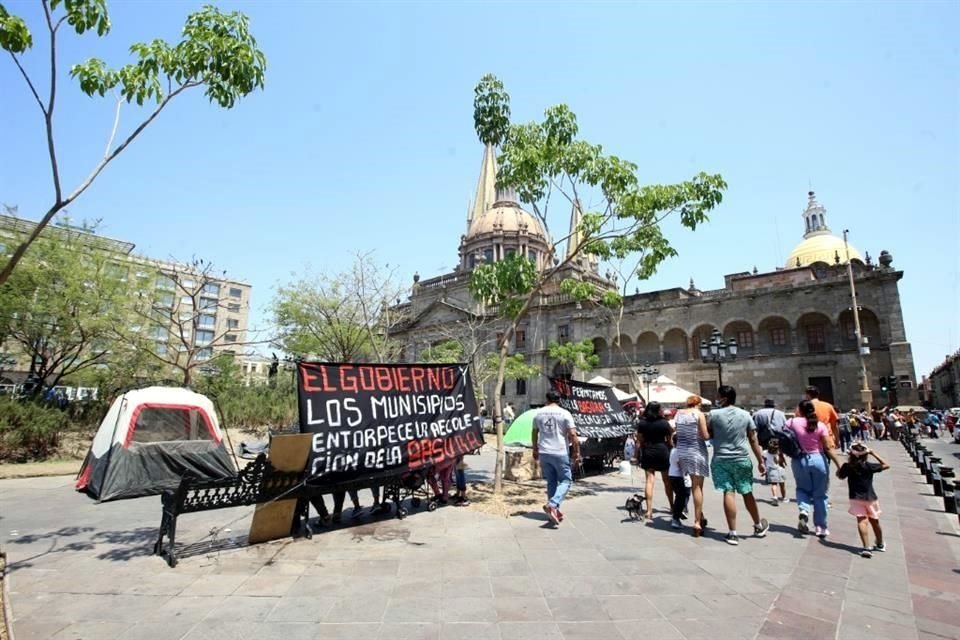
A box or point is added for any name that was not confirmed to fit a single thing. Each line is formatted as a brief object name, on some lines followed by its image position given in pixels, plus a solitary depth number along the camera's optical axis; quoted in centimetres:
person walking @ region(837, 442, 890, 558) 512
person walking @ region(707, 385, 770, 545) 559
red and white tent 903
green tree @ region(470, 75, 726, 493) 880
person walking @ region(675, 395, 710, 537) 579
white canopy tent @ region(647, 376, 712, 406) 1398
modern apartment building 1571
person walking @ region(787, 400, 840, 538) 569
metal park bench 498
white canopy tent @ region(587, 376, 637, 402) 1456
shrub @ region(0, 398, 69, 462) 1227
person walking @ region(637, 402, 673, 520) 648
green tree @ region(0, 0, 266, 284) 480
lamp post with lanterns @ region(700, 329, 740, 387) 1719
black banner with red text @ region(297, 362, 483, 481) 582
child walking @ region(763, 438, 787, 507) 772
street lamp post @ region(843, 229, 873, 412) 2119
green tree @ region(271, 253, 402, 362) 2133
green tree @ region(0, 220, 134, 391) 1495
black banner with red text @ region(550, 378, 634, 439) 1034
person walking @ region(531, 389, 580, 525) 627
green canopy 1070
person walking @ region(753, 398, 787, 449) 764
